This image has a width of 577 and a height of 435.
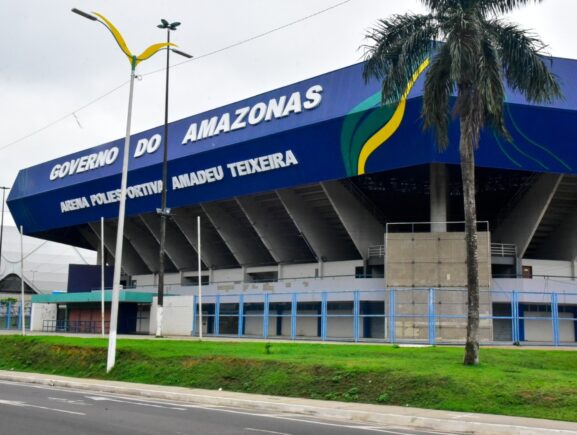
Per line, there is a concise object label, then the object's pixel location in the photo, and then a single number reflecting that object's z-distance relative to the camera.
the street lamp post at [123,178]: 26.12
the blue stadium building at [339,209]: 40.75
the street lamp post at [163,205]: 40.09
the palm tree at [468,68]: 22.78
